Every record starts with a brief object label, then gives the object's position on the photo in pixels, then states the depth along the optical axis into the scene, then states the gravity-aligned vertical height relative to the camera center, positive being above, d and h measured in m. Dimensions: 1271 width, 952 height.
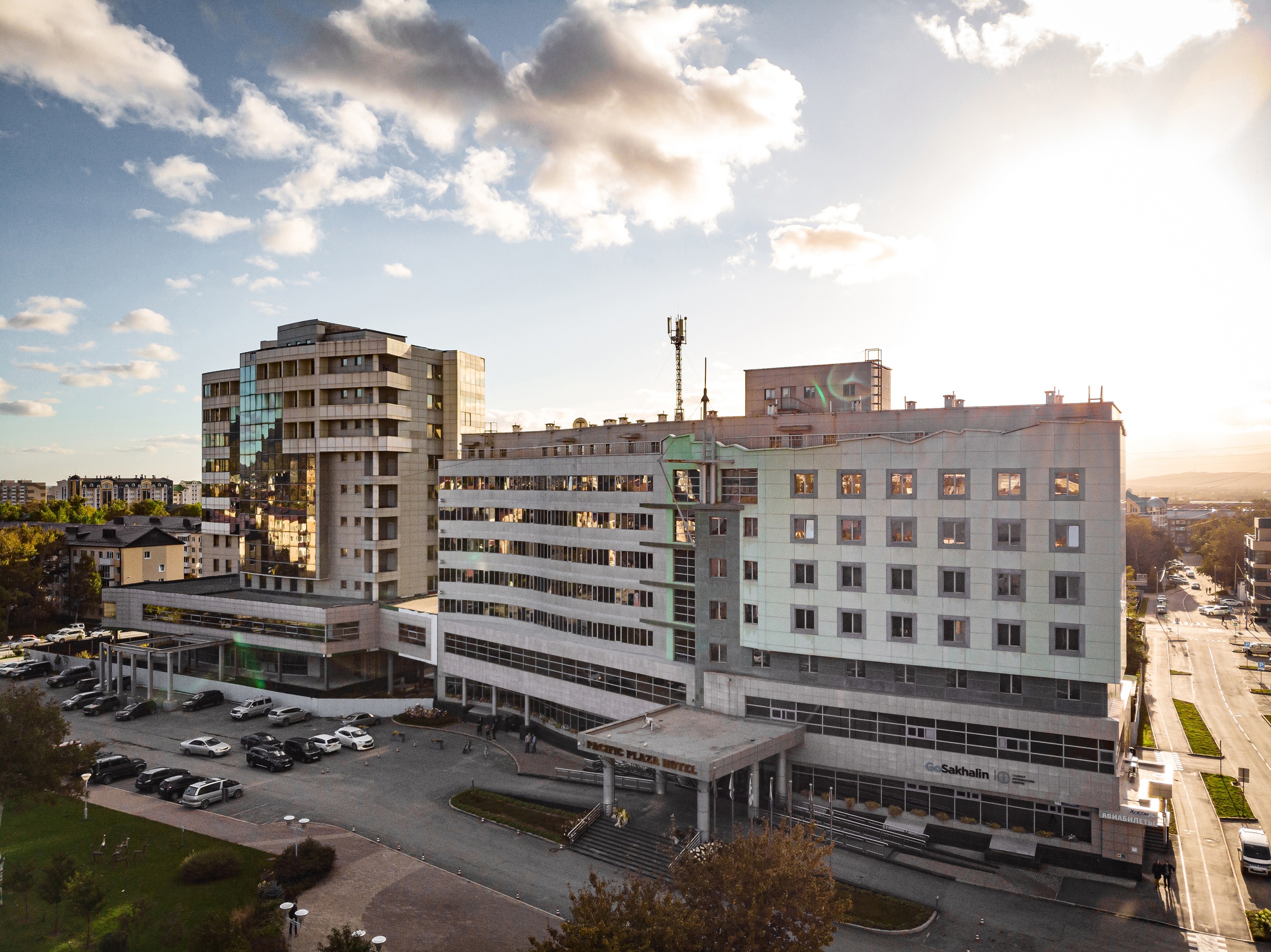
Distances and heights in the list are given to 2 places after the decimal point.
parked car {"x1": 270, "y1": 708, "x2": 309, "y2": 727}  77.38 -23.47
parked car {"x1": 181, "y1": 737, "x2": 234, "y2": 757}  67.62 -23.13
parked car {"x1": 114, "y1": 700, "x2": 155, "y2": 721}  79.38 -23.50
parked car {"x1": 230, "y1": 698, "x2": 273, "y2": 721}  79.25 -23.28
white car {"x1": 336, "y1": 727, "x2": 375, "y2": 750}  69.75 -23.06
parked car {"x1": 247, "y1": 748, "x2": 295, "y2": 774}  64.19 -22.96
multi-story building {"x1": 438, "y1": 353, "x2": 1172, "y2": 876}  47.66 -9.55
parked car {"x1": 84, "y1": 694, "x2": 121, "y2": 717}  81.00 -23.31
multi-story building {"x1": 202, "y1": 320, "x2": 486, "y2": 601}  92.75 +3.45
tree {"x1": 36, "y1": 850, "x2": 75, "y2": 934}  40.16 -20.71
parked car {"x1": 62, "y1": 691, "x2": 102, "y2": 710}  82.81 -23.28
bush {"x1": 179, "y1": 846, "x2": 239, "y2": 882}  44.97 -22.48
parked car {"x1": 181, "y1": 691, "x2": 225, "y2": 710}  83.69 -23.67
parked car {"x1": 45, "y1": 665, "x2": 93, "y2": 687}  92.88 -23.26
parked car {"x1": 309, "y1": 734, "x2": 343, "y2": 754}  68.56 -23.15
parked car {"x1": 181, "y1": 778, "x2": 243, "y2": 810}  56.50 -22.93
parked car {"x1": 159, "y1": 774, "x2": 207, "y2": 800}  58.41 -22.88
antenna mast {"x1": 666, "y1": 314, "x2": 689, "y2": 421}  85.12 +16.32
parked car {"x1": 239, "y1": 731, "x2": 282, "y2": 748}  67.31 -22.45
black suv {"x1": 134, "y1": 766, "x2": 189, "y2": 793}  59.94 -22.96
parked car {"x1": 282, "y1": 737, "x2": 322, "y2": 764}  66.50 -23.07
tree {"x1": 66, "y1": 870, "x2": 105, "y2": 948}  38.69 -20.72
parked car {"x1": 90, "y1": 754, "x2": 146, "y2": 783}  61.69 -22.93
